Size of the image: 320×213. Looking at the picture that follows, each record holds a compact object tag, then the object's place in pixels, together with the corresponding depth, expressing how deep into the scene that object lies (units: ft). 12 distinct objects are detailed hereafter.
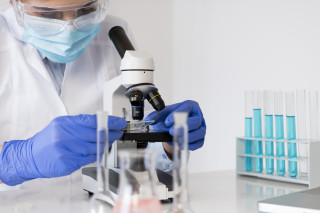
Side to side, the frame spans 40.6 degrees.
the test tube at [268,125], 6.89
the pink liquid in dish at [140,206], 2.42
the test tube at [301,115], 7.37
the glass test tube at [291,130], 6.57
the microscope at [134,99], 4.75
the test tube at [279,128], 6.71
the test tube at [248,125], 7.15
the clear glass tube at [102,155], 2.80
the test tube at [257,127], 6.98
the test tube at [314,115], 7.43
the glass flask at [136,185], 2.42
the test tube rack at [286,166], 6.35
